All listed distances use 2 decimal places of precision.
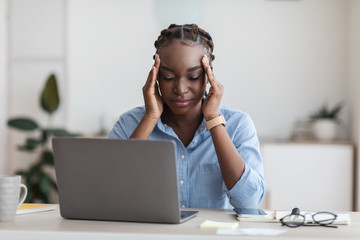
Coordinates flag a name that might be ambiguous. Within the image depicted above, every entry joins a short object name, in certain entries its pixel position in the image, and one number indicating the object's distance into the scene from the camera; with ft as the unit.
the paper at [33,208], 5.29
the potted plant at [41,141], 15.02
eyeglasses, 4.55
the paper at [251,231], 4.10
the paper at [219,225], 4.39
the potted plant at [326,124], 14.03
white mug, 4.65
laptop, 4.40
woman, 5.88
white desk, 4.07
